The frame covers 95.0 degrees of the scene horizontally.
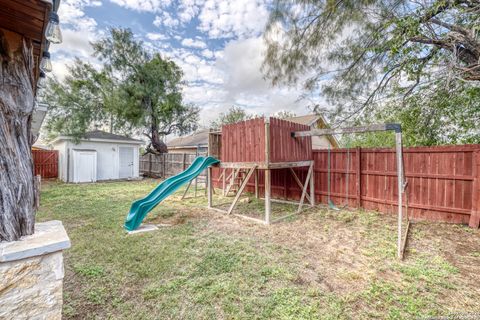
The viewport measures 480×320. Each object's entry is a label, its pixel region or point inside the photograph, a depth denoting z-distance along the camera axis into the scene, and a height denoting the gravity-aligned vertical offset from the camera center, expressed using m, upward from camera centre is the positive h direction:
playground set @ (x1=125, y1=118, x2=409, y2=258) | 4.94 +0.19
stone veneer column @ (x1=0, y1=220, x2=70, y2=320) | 1.26 -0.69
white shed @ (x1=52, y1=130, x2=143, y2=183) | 11.57 +0.27
